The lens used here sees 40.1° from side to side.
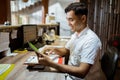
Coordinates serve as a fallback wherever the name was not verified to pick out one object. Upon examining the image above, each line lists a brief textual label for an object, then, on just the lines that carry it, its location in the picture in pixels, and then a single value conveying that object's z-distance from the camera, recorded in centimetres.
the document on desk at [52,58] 136
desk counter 111
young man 127
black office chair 130
